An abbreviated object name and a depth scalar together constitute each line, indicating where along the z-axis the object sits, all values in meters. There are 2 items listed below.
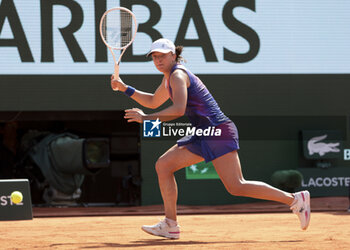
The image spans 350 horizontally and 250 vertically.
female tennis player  11.23
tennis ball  17.84
